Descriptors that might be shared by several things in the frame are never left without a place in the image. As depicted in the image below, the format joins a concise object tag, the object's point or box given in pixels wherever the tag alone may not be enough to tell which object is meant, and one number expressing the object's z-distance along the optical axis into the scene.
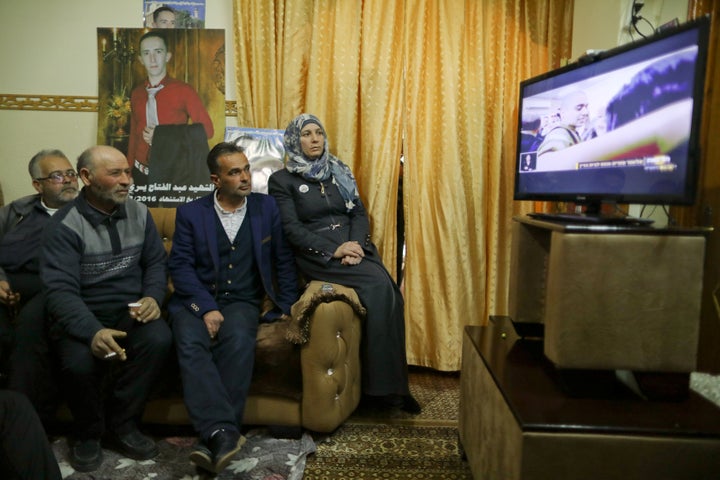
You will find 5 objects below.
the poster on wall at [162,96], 2.84
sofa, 1.91
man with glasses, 1.84
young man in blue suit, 1.85
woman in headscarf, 2.14
